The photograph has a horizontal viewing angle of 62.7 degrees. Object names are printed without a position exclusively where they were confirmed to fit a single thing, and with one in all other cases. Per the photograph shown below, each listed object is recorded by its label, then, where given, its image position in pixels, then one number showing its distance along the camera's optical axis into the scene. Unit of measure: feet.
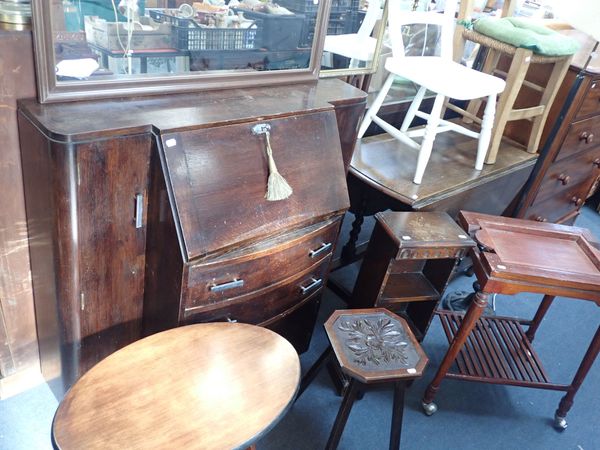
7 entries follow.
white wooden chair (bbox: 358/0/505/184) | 5.37
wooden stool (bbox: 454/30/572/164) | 6.02
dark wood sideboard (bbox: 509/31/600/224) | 6.86
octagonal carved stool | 3.84
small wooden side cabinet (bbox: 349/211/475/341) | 4.65
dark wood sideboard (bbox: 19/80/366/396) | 3.30
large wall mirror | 3.22
